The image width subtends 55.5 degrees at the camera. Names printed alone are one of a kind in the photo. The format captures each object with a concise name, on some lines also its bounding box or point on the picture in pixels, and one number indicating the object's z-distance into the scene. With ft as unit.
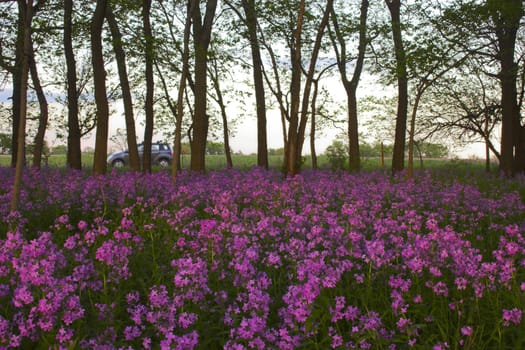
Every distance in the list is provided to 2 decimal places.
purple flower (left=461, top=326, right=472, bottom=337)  11.57
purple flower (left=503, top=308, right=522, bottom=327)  12.23
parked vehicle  144.66
